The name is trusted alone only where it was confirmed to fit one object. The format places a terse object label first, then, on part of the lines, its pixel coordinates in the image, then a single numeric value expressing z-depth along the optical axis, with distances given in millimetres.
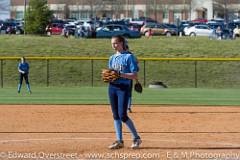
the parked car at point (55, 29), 65550
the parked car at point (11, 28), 64262
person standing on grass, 30280
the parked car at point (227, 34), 58406
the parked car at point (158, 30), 64381
